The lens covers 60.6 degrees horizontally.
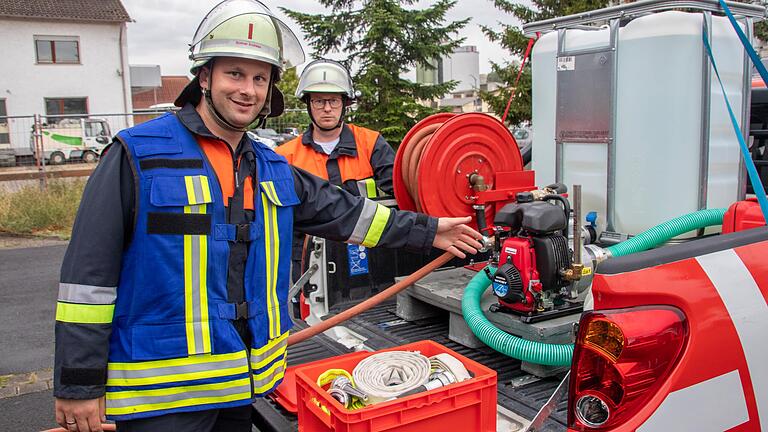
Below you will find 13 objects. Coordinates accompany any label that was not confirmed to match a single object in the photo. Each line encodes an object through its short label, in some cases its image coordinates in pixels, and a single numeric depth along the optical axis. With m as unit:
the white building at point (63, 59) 31.55
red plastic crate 1.95
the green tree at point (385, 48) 11.62
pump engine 2.64
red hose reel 3.05
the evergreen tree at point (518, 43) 11.77
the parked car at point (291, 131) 20.66
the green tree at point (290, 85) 39.44
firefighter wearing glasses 4.42
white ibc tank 2.96
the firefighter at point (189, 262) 1.95
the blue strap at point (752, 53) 1.79
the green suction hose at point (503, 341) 2.42
